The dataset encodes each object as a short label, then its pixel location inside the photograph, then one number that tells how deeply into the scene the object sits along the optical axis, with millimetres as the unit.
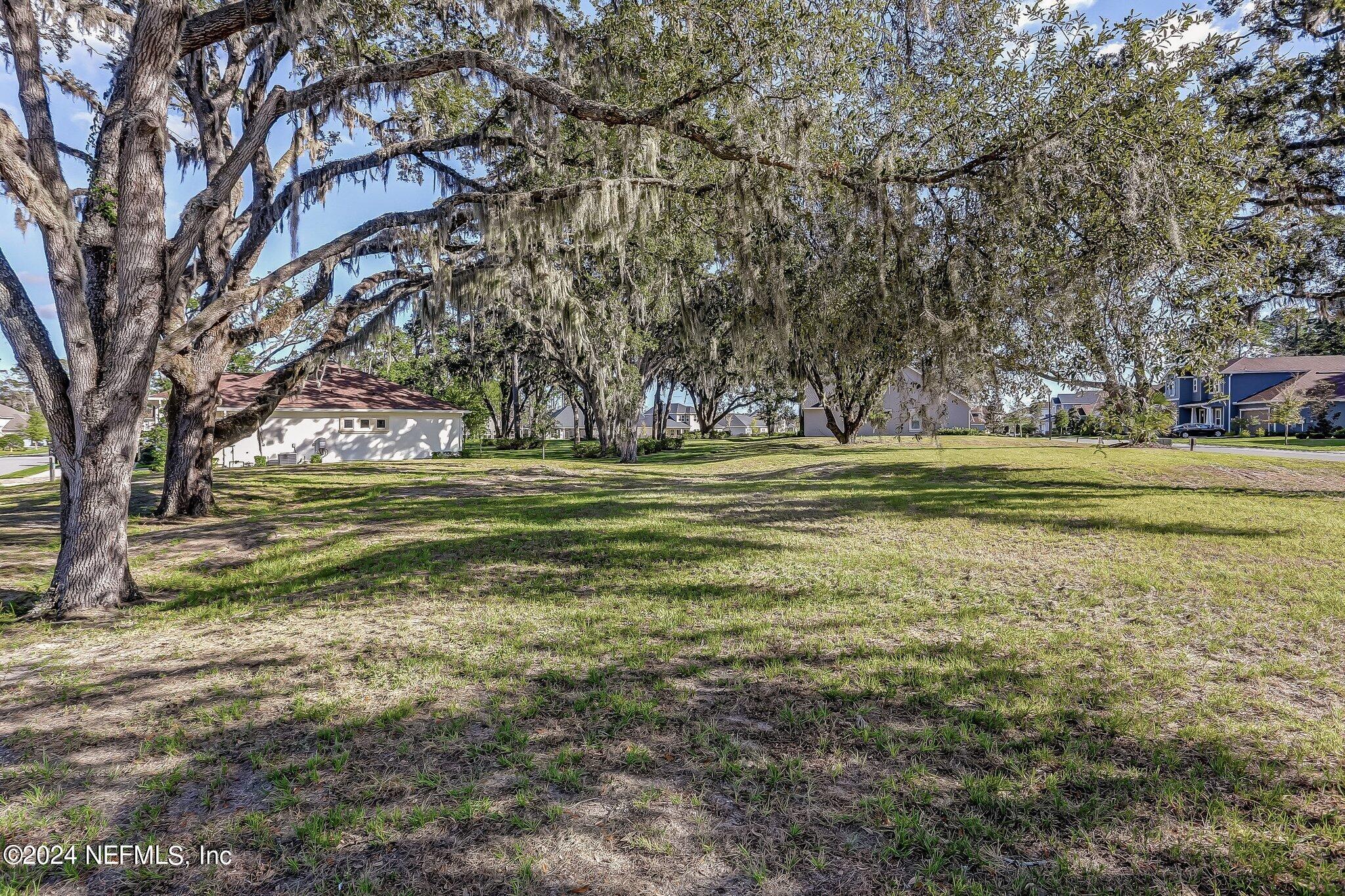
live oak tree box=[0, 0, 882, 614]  4965
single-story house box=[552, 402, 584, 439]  82206
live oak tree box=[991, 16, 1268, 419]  6625
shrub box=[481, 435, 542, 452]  37531
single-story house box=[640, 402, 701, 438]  85188
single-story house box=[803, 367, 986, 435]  35812
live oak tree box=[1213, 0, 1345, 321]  8719
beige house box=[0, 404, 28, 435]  56812
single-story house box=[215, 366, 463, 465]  24016
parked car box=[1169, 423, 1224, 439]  37375
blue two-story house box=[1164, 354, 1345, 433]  33344
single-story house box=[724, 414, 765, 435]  90831
